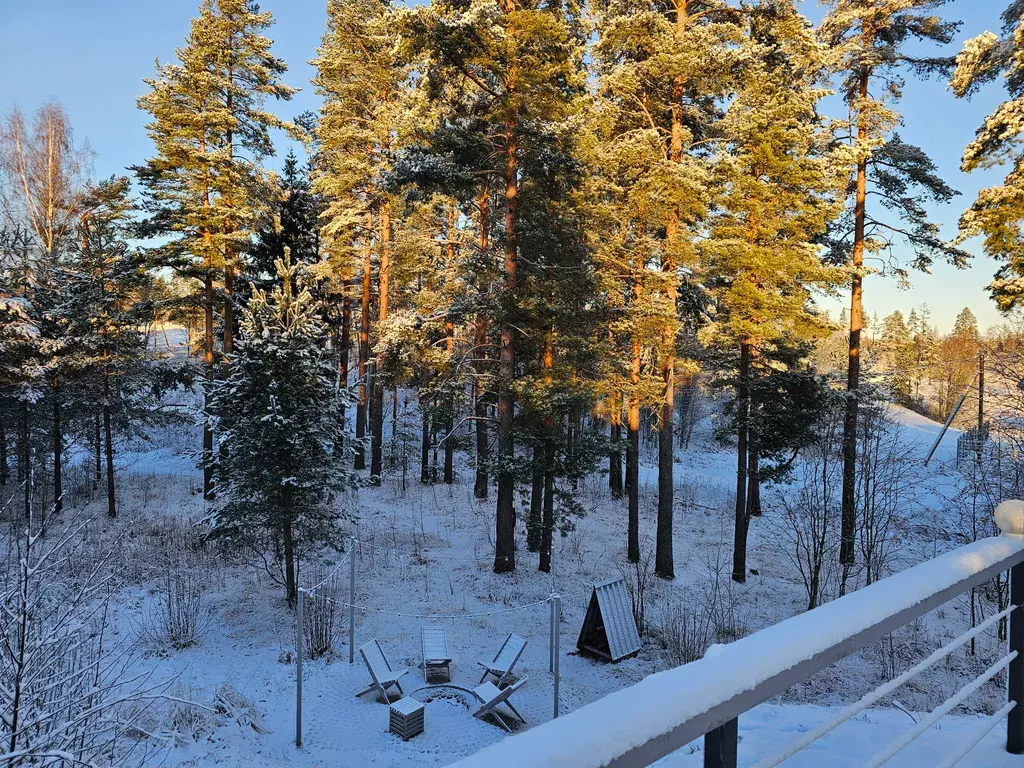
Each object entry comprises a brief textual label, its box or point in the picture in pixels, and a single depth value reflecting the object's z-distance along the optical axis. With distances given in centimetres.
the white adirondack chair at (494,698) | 802
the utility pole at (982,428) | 1249
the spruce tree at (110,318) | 1716
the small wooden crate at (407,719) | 762
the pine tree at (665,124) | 1316
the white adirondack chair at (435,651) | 910
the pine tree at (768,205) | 1334
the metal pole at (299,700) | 743
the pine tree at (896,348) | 1655
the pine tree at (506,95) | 1215
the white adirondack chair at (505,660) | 888
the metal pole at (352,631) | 977
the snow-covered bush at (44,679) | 411
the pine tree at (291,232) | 2162
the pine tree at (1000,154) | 1091
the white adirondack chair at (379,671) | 841
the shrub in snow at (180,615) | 971
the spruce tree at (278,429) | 1093
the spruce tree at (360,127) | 1920
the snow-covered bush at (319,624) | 997
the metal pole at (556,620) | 834
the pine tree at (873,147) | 1492
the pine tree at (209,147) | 1698
